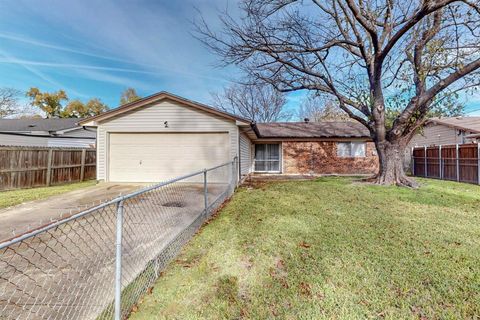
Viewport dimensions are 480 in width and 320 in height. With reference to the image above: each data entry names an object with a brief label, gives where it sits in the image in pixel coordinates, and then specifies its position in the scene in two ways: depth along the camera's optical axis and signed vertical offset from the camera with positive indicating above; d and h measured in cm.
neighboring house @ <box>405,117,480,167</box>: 1722 +282
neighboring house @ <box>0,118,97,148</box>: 1834 +283
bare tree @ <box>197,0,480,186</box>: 933 +465
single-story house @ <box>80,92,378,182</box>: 1055 +118
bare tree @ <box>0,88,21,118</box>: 3450 +874
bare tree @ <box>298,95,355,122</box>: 2741 +680
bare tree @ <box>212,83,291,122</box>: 2767 +724
